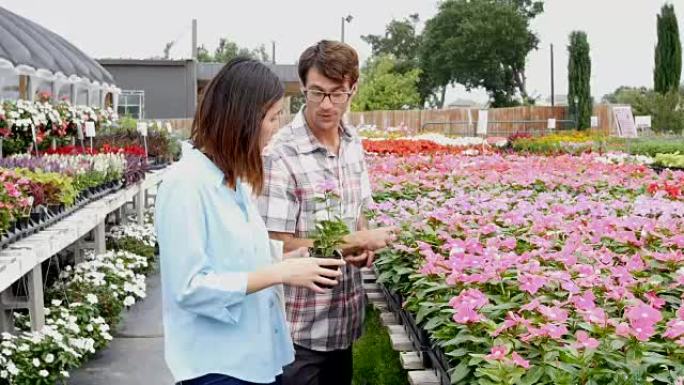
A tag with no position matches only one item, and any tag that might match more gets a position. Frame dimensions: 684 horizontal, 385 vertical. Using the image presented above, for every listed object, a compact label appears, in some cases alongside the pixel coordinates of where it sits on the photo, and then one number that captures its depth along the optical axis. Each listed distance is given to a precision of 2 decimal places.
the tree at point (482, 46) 45.28
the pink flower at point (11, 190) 4.17
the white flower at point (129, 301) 5.85
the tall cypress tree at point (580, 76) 28.31
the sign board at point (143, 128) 10.42
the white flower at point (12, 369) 3.82
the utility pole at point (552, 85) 42.58
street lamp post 28.90
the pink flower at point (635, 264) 2.63
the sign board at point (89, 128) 8.38
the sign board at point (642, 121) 13.71
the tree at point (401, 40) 58.44
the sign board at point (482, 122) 13.69
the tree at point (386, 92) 38.66
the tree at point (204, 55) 59.84
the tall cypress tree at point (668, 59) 26.83
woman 1.78
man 2.44
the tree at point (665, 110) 23.41
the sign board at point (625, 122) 10.82
